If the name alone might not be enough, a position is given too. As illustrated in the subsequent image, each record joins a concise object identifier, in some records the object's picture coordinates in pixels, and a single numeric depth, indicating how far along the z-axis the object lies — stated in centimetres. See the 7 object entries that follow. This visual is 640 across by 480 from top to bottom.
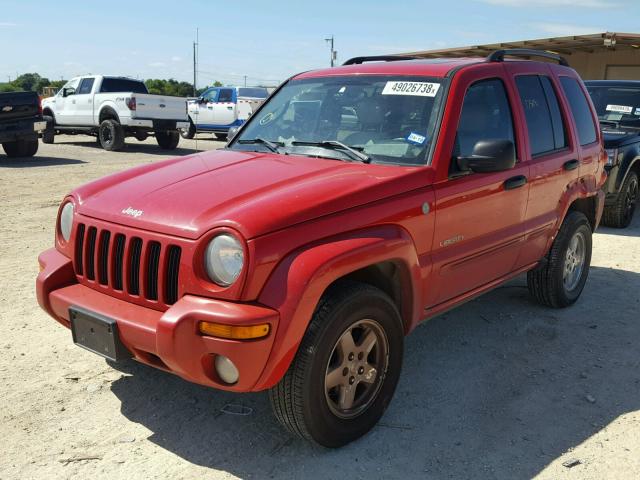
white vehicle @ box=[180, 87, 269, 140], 2070
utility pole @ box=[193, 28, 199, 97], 5809
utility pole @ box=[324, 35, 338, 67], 6253
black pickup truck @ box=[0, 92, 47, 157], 1425
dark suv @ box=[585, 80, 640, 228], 815
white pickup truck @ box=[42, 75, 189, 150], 1664
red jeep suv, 278
